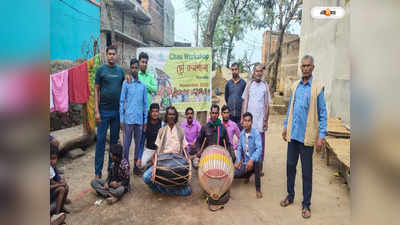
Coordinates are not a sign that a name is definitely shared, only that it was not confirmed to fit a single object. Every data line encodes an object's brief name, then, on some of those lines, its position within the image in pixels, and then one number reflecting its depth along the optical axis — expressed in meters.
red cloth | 5.00
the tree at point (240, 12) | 17.81
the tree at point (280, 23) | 11.96
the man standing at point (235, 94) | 4.51
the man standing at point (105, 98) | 3.62
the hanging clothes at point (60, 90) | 4.78
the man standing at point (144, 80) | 4.18
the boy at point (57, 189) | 2.71
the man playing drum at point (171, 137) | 3.78
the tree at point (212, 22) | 5.92
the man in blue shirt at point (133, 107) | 3.76
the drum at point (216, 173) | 3.22
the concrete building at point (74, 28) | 8.02
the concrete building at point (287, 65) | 12.76
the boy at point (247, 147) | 3.77
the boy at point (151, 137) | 4.10
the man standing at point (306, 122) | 2.94
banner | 5.27
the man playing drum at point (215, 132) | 4.02
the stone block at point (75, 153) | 4.91
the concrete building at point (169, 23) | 22.75
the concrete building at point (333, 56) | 5.43
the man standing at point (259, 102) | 4.10
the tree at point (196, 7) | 20.95
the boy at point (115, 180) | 3.34
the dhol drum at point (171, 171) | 3.32
